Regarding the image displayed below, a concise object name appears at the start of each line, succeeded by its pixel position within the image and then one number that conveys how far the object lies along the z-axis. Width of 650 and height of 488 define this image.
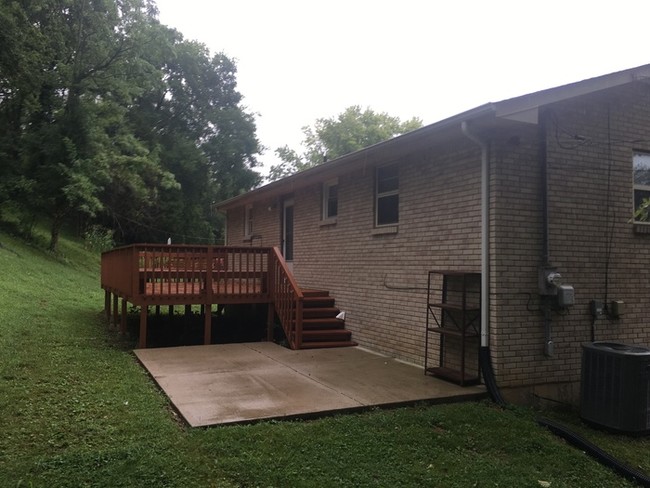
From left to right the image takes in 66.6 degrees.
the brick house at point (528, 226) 5.66
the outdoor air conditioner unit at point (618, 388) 4.87
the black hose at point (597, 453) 3.88
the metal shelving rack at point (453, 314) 5.79
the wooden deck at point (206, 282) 8.07
